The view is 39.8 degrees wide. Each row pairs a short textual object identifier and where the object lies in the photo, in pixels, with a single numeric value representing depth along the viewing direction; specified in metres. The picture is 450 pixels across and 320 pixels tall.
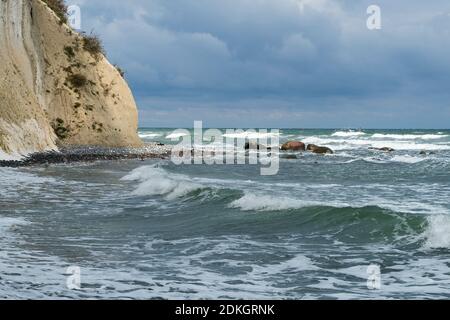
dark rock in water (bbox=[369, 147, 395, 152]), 68.49
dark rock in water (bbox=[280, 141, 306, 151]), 65.25
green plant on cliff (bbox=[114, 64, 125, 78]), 55.49
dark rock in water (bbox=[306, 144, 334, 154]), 61.59
